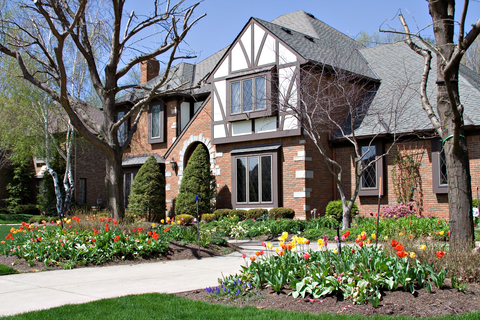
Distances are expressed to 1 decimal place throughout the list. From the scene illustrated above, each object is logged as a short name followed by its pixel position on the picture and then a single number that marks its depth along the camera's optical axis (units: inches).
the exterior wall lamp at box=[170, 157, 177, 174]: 833.5
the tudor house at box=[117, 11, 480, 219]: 611.2
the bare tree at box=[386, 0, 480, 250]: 251.9
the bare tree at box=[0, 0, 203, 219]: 447.5
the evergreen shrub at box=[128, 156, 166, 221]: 791.1
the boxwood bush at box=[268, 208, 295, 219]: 644.1
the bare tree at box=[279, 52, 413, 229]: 572.4
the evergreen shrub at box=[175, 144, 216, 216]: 731.4
